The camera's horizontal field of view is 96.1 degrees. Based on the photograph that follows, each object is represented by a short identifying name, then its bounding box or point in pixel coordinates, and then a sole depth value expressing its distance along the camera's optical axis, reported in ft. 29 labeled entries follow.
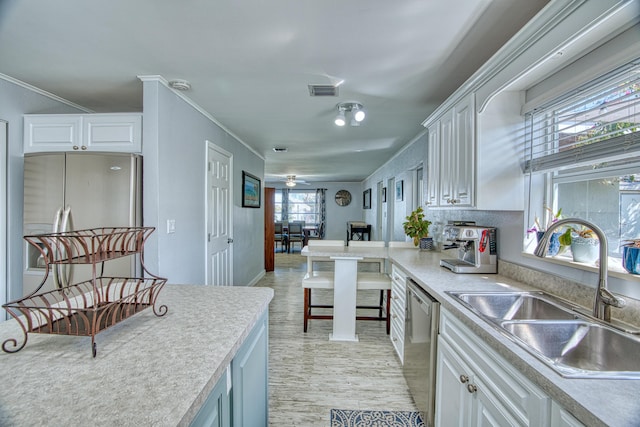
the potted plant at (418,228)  10.23
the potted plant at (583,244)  4.30
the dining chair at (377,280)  9.33
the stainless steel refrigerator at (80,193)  6.58
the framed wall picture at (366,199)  27.17
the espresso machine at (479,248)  6.32
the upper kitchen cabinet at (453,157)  6.08
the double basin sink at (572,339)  2.96
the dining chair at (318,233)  29.94
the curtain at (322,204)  33.83
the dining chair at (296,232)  29.40
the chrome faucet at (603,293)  3.50
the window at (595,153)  3.83
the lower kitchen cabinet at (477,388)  2.75
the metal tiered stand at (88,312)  2.67
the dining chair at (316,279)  9.52
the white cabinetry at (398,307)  7.40
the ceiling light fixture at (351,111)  8.55
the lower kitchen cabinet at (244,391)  2.71
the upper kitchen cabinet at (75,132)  7.23
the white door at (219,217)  10.27
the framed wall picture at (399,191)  15.19
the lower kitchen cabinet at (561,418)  2.26
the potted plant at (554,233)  4.94
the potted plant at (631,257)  3.56
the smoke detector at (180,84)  7.27
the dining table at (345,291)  9.22
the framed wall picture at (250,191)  14.07
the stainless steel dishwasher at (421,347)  5.18
